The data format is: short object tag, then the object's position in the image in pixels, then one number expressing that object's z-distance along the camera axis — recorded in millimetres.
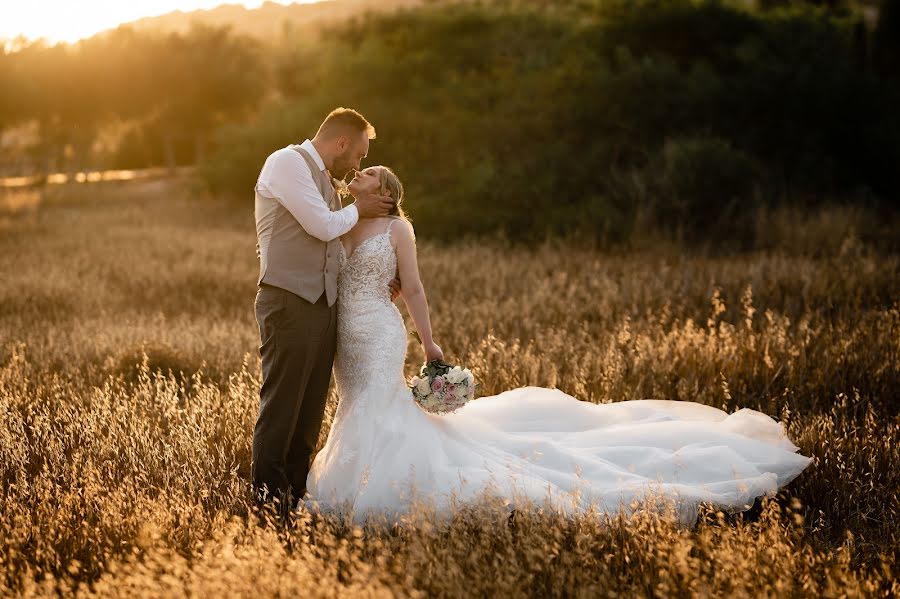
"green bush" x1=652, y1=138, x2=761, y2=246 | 16266
